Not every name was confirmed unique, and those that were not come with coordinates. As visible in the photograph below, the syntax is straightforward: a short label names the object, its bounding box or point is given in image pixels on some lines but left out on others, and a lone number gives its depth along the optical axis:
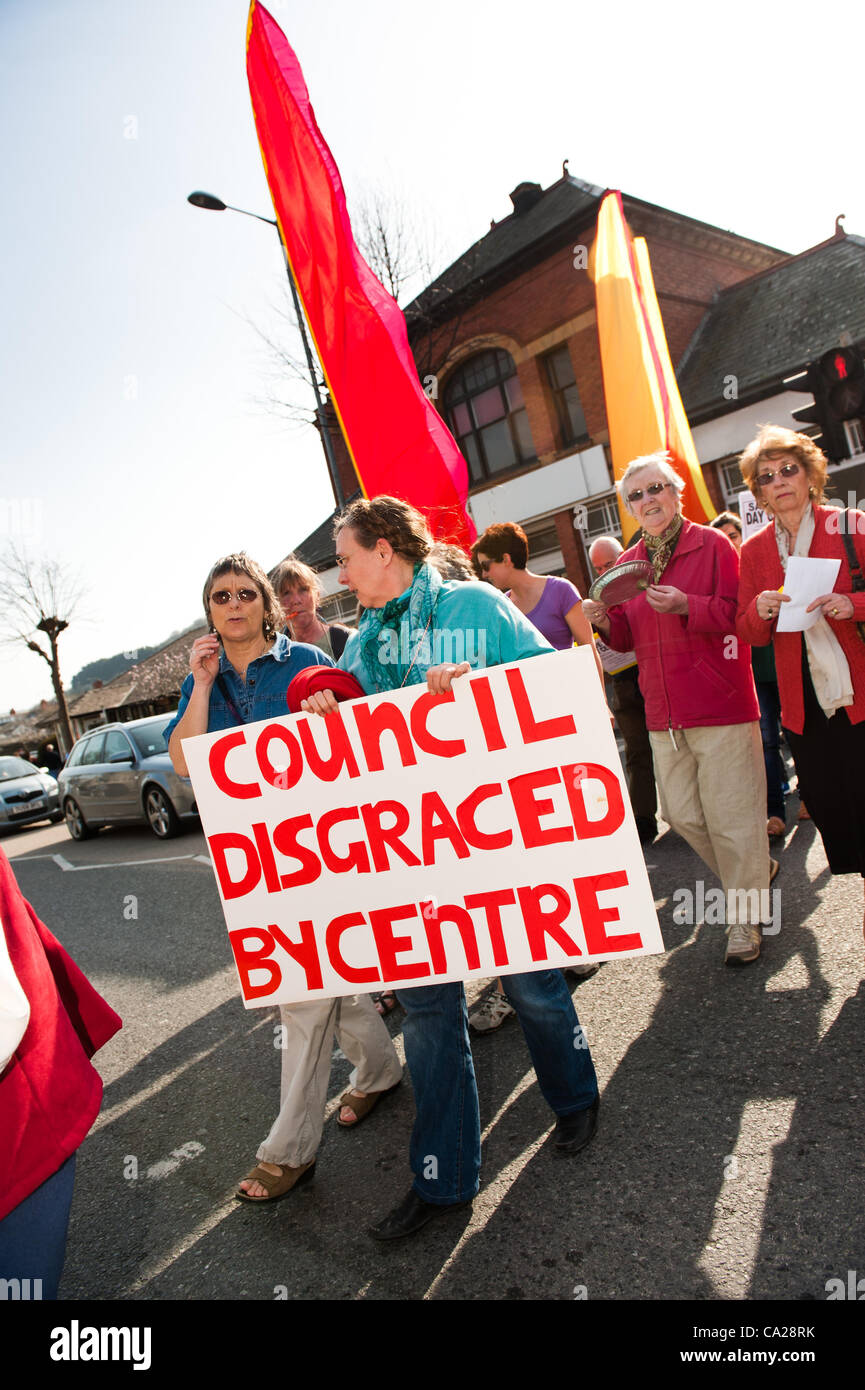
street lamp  13.77
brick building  16.33
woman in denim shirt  2.92
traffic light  6.23
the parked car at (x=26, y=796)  18.77
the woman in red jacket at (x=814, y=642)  3.35
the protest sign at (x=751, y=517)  5.14
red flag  4.11
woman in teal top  2.57
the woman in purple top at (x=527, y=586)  4.30
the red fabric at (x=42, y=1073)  1.75
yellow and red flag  7.02
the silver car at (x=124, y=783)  11.33
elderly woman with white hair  3.83
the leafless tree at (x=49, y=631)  39.00
